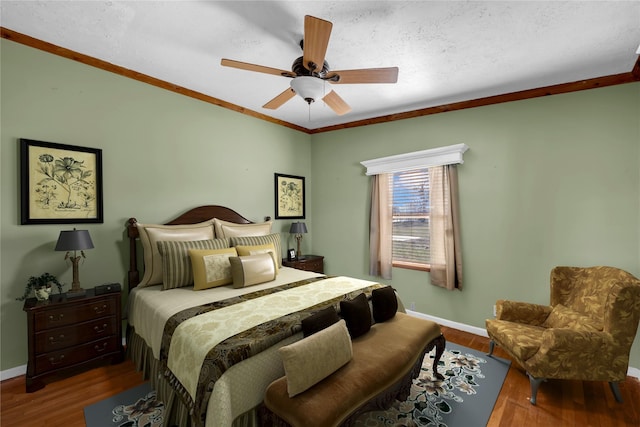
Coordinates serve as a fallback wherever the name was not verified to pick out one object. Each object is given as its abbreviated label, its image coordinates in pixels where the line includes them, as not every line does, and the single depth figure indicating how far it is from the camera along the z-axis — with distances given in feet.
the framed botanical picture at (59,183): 7.88
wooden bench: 4.59
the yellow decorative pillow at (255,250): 9.90
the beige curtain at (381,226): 13.35
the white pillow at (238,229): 11.17
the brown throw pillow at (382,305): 7.80
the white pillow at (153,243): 9.16
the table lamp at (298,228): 14.06
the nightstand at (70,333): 7.36
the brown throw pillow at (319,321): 6.07
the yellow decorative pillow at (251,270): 8.94
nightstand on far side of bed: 13.43
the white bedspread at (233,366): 4.86
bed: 5.10
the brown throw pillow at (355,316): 6.86
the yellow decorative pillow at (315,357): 4.84
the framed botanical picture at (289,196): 14.56
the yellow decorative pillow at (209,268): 8.73
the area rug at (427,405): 6.42
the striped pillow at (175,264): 8.79
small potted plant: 7.57
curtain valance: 11.32
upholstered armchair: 6.85
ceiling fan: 6.47
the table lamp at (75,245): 7.57
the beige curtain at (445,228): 11.41
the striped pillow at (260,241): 10.55
